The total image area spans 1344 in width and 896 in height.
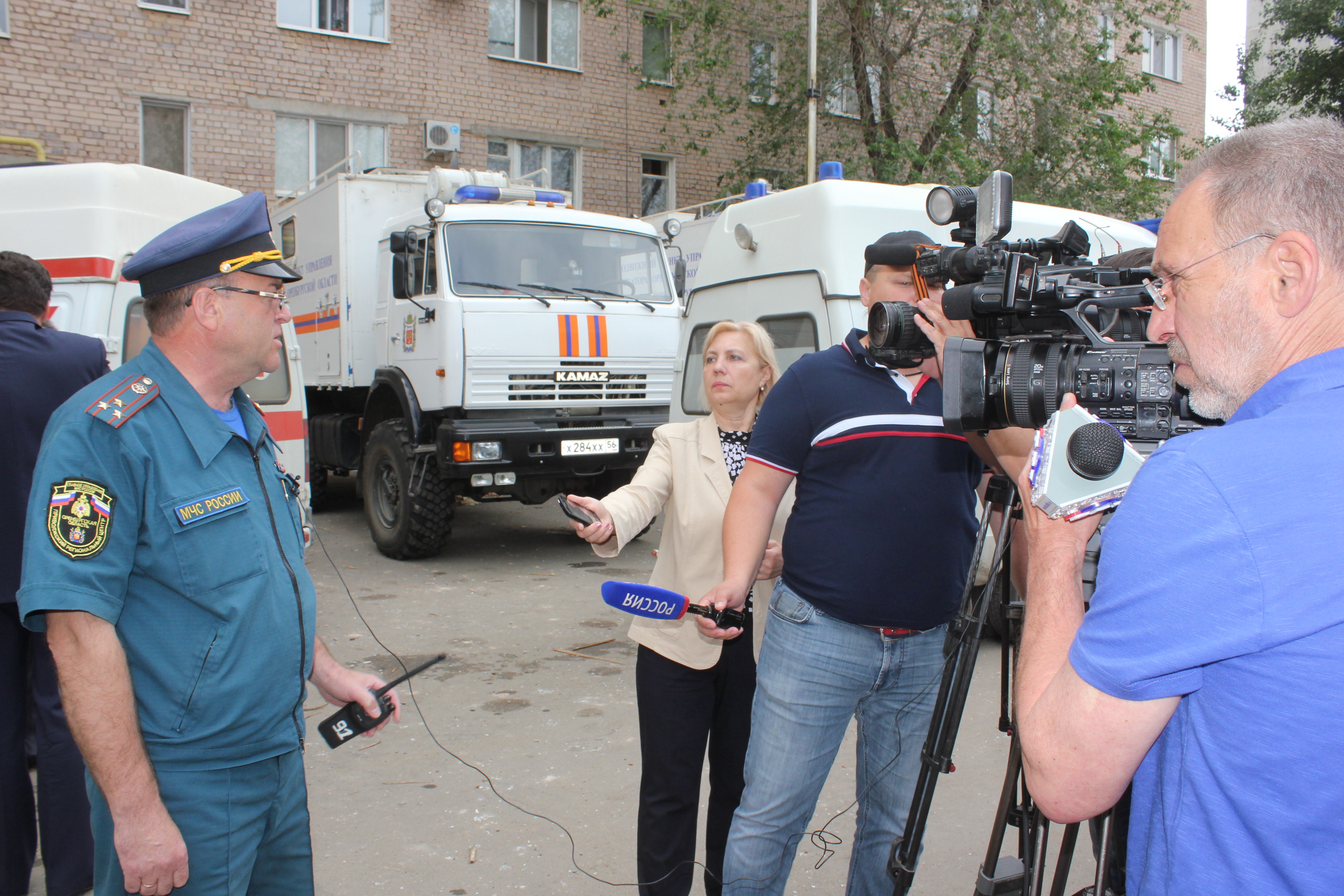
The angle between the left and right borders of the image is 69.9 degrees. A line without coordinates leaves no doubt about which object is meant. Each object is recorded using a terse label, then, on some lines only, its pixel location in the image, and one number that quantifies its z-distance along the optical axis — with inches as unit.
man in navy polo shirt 93.4
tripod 73.0
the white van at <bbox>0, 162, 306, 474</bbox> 224.7
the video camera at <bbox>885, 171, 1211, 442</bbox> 58.2
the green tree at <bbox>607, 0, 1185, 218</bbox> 534.6
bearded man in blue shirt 38.3
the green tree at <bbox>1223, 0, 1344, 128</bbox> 585.3
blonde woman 106.7
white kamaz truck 292.8
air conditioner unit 530.0
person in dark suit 112.8
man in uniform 65.2
